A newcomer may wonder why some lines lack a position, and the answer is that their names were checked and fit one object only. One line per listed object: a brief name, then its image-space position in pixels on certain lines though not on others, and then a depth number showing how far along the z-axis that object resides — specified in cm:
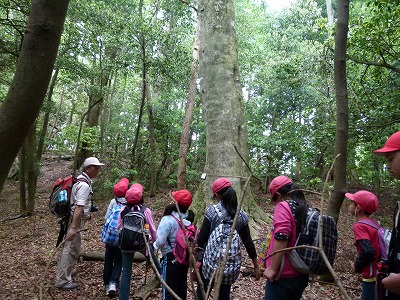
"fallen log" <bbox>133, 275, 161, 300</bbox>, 452
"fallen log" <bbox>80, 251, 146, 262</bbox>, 618
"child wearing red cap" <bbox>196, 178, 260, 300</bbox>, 330
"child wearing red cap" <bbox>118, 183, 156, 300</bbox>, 426
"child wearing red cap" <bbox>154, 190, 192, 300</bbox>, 375
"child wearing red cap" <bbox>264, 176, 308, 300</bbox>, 267
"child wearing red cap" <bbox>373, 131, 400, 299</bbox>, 216
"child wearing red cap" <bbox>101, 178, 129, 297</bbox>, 469
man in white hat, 476
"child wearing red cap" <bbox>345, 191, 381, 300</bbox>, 338
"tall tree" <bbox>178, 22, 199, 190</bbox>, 1062
